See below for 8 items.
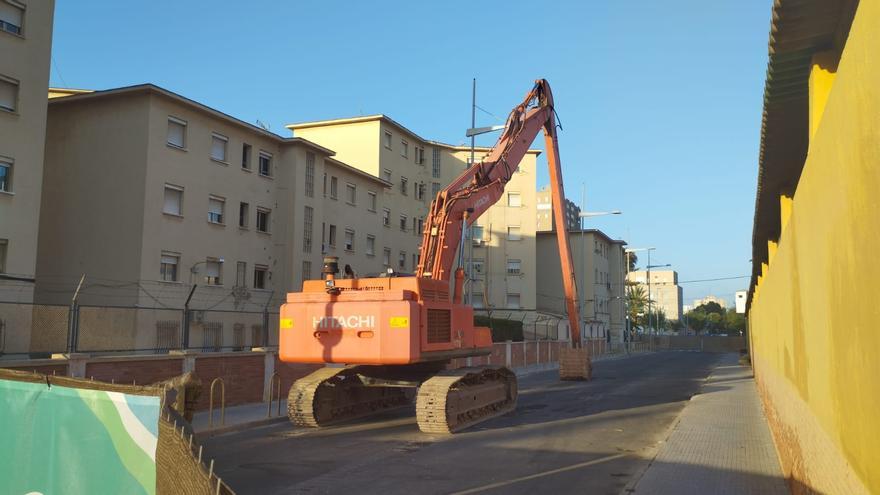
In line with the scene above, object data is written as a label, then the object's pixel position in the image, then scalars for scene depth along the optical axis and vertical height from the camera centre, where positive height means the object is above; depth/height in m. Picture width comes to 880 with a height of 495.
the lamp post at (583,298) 63.01 +2.46
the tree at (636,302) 85.88 +2.95
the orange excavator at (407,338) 11.91 -0.28
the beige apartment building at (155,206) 24.94 +4.44
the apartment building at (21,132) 20.05 +5.58
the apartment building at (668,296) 156.00 +7.39
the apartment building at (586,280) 65.12 +4.36
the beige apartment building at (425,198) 43.97 +9.46
